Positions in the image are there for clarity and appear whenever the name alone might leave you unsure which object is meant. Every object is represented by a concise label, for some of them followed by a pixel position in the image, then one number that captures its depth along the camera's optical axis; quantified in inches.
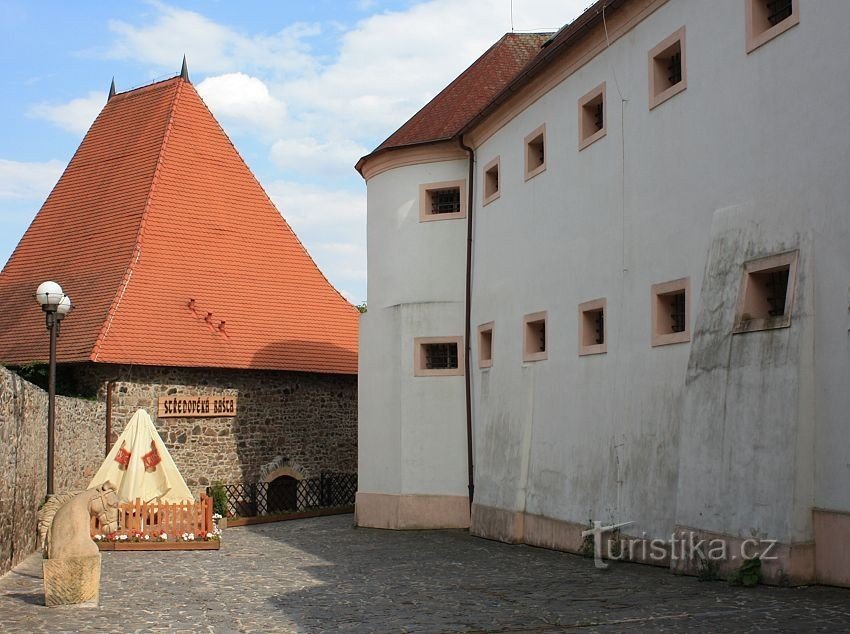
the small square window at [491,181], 764.2
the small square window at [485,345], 757.9
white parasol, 705.6
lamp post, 617.0
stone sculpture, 406.0
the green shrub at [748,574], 402.6
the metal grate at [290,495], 928.3
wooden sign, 890.1
